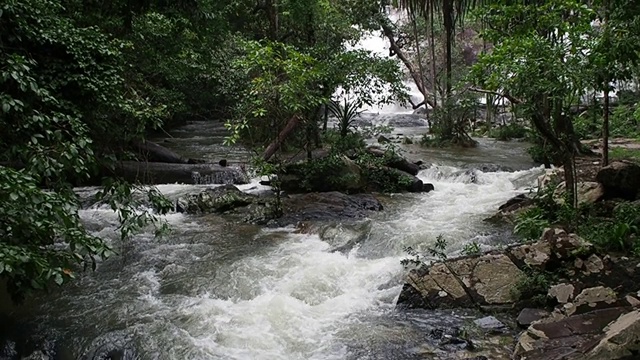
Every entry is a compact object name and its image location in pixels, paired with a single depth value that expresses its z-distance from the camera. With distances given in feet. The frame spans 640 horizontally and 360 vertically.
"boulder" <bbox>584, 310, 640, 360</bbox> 12.37
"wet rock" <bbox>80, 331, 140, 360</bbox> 17.15
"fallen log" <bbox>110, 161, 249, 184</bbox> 42.68
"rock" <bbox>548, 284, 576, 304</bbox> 17.91
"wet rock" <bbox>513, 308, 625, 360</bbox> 14.20
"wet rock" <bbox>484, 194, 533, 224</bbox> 30.01
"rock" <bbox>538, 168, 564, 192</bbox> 31.17
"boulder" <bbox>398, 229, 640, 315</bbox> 18.44
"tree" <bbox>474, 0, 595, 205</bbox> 19.75
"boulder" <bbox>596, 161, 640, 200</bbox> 26.43
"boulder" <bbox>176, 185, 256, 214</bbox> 35.04
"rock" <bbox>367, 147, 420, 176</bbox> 43.06
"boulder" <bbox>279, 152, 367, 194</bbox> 38.17
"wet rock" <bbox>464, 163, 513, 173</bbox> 45.29
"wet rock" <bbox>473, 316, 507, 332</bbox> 17.60
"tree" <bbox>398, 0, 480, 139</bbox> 54.29
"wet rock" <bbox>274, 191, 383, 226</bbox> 32.76
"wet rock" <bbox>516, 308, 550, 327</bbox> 17.47
